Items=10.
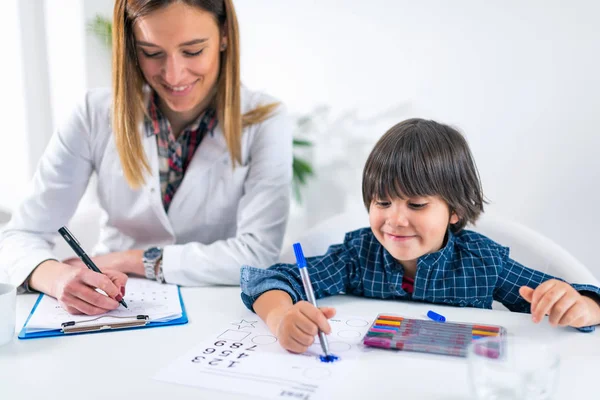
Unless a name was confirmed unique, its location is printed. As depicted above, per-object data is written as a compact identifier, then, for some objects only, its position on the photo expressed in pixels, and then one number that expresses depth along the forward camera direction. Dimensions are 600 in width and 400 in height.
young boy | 1.04
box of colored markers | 0.81
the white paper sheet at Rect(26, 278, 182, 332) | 0.93
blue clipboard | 0.87
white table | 0.69
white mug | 0.83
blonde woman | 1.20
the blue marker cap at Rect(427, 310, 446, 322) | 0.94
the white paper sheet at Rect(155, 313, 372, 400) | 0.70
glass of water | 0.62
